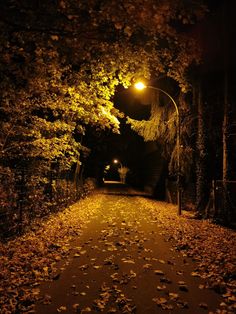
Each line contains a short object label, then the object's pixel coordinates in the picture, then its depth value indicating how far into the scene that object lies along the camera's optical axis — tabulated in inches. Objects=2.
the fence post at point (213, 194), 644.1
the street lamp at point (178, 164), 753.6
